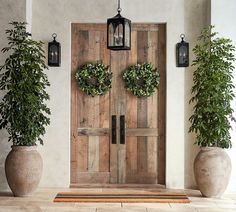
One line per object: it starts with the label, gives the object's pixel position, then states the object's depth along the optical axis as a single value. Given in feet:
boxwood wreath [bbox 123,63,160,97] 23.22
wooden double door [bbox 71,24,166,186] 23.68
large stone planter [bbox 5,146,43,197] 20.48
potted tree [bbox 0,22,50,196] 20.56
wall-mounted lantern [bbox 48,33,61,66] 23.21
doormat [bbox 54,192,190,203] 20.06
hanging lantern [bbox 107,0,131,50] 20.29
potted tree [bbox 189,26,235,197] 20.58
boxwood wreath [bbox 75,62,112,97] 23.24
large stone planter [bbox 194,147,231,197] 20.49
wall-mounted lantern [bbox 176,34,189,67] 23.22
